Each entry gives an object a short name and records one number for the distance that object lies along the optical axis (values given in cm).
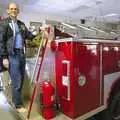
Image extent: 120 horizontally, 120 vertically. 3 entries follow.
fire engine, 125
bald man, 144
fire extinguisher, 133
